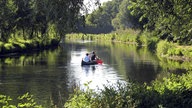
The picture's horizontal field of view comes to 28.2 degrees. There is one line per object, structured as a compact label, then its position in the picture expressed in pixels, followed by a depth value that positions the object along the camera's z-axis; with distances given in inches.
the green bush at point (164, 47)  2576.3
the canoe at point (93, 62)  1930.4
